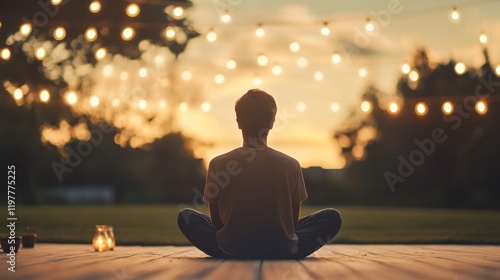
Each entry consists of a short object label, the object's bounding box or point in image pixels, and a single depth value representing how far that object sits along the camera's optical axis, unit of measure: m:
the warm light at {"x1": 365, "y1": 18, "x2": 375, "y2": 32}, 7.71
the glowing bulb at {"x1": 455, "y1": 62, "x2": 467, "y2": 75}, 8.11
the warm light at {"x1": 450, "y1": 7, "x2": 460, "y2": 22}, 7.56
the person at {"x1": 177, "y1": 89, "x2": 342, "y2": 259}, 4.19
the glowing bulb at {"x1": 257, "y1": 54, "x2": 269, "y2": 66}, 8.34
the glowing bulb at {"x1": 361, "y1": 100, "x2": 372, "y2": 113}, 8.48
